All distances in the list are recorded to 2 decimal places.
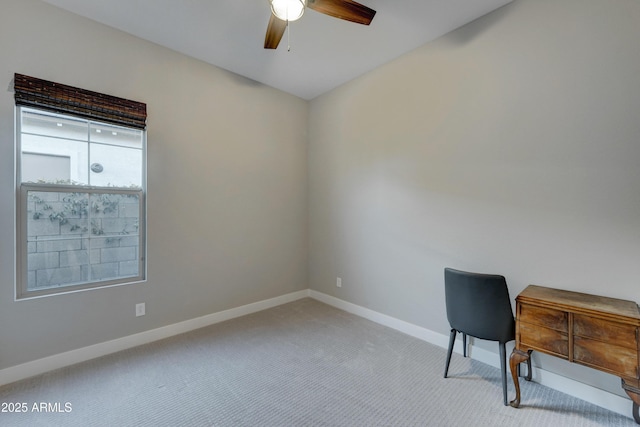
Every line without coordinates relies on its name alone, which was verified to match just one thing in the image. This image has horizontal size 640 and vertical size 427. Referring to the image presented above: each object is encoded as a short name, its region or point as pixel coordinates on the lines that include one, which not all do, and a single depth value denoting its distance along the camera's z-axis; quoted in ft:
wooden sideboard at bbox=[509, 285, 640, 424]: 4.77
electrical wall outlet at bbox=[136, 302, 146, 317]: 8.38
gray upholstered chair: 6.03
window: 6.86
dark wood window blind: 6.61
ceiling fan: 5.22
